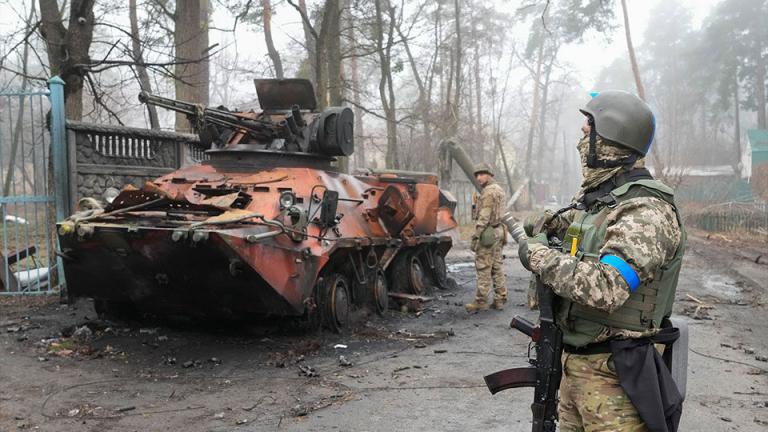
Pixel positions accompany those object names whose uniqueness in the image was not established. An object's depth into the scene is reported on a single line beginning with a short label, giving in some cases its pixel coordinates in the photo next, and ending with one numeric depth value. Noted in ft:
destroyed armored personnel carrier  20.94
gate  29.30
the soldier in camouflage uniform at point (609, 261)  8.55
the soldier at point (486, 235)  31.12
